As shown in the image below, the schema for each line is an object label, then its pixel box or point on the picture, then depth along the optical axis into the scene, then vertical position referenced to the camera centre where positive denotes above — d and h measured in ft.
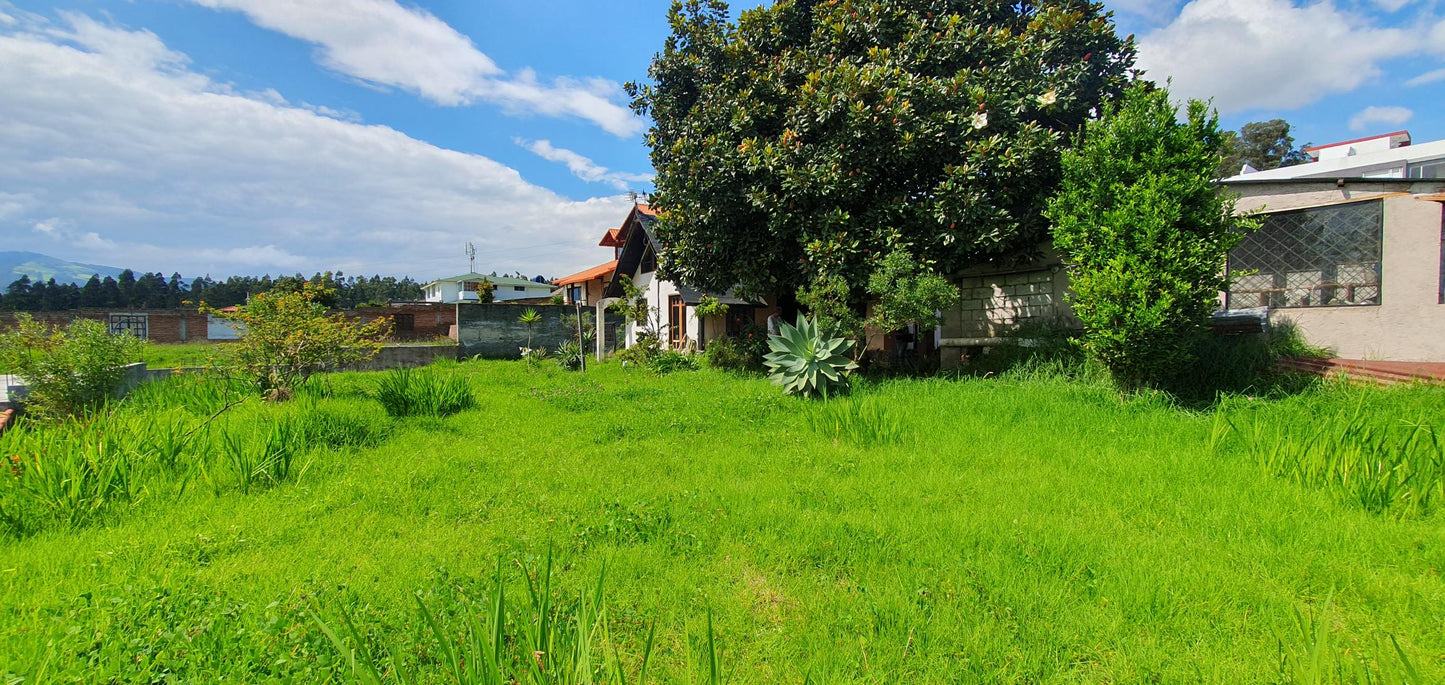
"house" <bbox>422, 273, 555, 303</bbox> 161.07 +12.34
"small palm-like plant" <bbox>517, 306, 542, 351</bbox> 55.77 +0.98
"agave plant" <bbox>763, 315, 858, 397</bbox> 24.34 -1.62
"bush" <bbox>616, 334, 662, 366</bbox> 43.50 -2.00
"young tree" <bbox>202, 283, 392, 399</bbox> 23.49 -0.60
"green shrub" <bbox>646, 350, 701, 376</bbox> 40.91 -2.84
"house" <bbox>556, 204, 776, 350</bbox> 51.85 +2.58
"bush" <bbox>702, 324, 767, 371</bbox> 39.99 -1.91
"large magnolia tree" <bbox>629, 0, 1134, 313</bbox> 26.68 +10.27
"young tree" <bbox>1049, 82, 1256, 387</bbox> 18.58 +3.03
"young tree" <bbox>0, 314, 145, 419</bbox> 18.38 -1.11
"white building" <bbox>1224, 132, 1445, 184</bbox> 54.54 +17.29
